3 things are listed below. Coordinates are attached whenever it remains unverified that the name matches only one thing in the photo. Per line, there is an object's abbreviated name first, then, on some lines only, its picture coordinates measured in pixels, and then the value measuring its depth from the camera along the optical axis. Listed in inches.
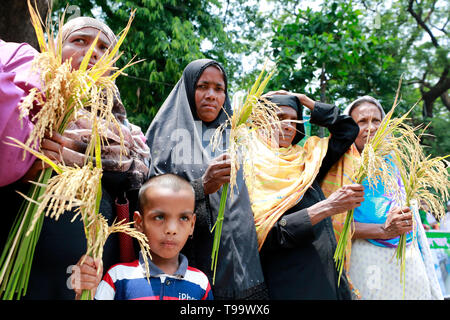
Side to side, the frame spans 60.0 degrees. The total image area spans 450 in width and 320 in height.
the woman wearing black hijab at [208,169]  79.7
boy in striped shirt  69.0
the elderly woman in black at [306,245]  90.5
